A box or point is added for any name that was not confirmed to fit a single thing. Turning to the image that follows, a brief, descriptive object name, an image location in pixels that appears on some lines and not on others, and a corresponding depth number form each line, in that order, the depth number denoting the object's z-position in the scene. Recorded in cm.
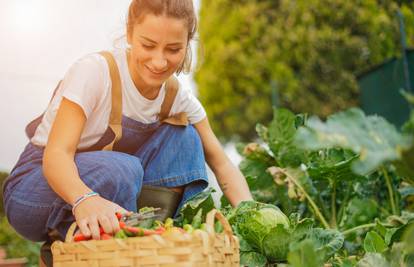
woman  167
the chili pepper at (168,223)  140
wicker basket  121
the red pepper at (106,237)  132
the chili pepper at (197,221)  154
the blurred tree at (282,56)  841
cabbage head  160
